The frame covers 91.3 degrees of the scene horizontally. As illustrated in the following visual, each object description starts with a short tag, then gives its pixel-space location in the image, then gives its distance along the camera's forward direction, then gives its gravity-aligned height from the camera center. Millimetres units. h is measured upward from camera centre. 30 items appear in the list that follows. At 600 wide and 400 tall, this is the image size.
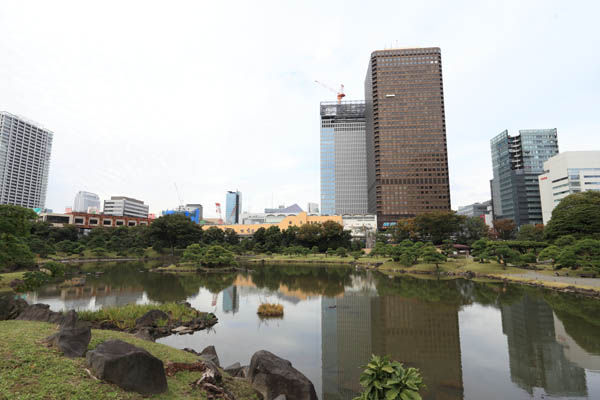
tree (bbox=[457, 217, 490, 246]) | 72656 +3465
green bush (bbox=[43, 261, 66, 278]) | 13395 -1282
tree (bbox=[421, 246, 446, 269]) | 38969 -1652
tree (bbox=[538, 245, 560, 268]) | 32562 -1066
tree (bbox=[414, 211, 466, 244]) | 67938 +4614
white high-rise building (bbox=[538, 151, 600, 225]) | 82125 +19733
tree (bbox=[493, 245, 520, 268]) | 35438 -1269
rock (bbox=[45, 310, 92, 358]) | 6812 -2386
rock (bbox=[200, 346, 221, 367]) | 10352 -4131
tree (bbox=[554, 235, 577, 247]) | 34656 +316
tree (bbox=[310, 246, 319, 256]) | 65113 -1711
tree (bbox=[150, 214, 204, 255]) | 59281 +2317
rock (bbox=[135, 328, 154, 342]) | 11661 -3787
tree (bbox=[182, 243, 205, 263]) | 42500 -1776
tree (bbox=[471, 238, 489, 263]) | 38472 -635
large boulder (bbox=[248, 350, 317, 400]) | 7703 -3716
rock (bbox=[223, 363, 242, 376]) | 9695 -4256
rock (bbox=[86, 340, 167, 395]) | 5863 -2553
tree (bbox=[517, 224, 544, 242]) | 71375 +2857
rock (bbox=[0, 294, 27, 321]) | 11133 -2613
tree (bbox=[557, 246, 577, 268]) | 29391 -1340
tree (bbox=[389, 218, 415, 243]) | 71312 +3088
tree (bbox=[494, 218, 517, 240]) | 84750 +4216
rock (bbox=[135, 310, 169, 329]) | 15081 -4022
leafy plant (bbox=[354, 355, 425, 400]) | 5508 -2667
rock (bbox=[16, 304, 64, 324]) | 10938 -2802
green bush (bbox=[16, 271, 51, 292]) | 12641 -1708
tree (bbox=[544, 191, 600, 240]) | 38594 +3359
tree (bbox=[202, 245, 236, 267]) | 41781 -2159
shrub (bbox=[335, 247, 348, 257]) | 59438 -1928
